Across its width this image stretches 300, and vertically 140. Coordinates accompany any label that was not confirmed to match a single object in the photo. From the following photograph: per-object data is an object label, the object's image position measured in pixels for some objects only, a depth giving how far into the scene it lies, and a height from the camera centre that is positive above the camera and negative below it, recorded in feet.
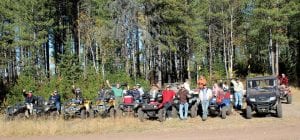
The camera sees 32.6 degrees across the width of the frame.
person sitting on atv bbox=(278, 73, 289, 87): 99.04 -1.17
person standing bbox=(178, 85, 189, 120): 76.69 -3.97
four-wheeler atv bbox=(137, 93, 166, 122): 76.64 -4.83
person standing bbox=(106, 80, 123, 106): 83.86 -2.53
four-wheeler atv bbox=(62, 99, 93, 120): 82.28 -5.13
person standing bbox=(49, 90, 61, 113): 86.13 -3.48
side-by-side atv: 75.05 -3.06
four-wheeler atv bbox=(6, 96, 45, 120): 84.74 -5.14
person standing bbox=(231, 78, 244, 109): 83.76 -2.84
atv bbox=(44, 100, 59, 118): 85.51 -5.10
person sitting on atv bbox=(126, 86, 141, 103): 82.99 -2.74
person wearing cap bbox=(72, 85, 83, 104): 84.50 -3.21
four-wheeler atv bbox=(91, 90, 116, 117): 81.82 -4.86
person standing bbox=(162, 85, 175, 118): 77.57 -3.08
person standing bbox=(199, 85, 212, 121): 76.72 -3.45
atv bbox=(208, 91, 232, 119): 77.56 -4.43
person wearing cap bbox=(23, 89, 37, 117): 86.74 -3.77
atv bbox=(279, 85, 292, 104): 94.68 -3.74
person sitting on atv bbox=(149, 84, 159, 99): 81.05 -2.39
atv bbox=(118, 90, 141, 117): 80.28 -4.39
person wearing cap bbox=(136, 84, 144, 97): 85.36 -2.17
